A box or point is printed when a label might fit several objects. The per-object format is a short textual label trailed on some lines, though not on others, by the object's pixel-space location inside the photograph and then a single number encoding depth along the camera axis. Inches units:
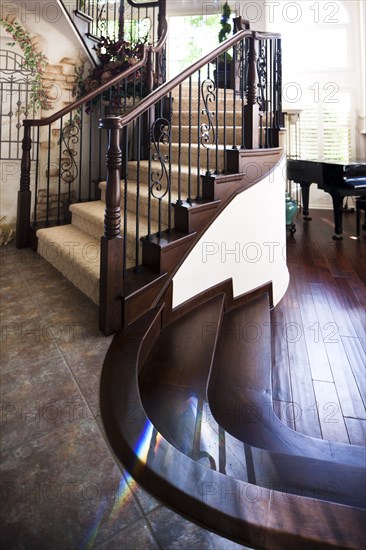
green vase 202.4
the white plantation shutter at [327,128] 263.3
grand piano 188.2
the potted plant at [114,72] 147.4
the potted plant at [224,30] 205.0
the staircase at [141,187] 74.7
